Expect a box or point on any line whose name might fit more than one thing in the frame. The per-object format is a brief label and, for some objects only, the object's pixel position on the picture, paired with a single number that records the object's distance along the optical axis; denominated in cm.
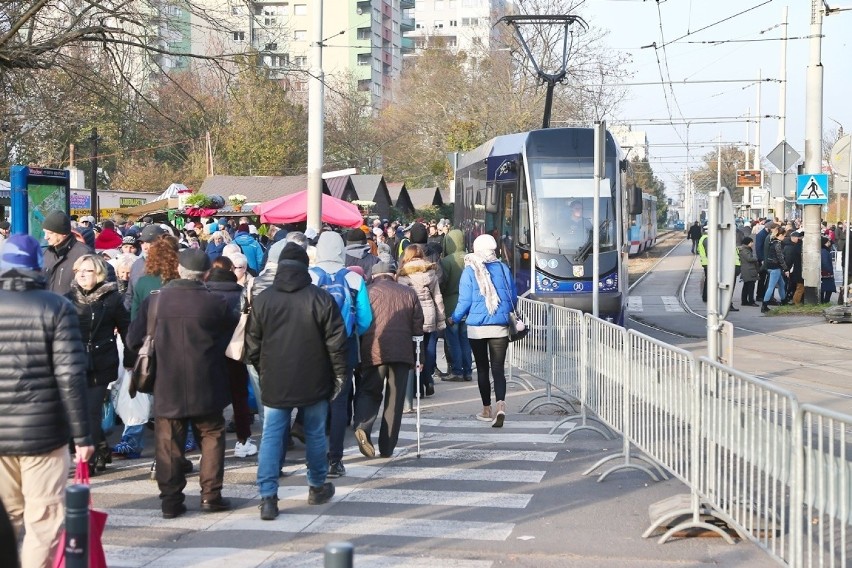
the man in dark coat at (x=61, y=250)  1054
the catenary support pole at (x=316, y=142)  1884
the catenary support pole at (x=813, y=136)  2533
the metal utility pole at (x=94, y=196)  3850
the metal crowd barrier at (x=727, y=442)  491
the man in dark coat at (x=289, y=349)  790
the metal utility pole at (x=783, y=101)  4641
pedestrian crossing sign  2406
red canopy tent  2280
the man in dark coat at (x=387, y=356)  988
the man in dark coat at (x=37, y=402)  557
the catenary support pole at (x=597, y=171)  1265
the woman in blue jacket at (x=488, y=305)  1121
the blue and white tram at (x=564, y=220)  1945
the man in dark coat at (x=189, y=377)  788
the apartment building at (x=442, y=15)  13325
